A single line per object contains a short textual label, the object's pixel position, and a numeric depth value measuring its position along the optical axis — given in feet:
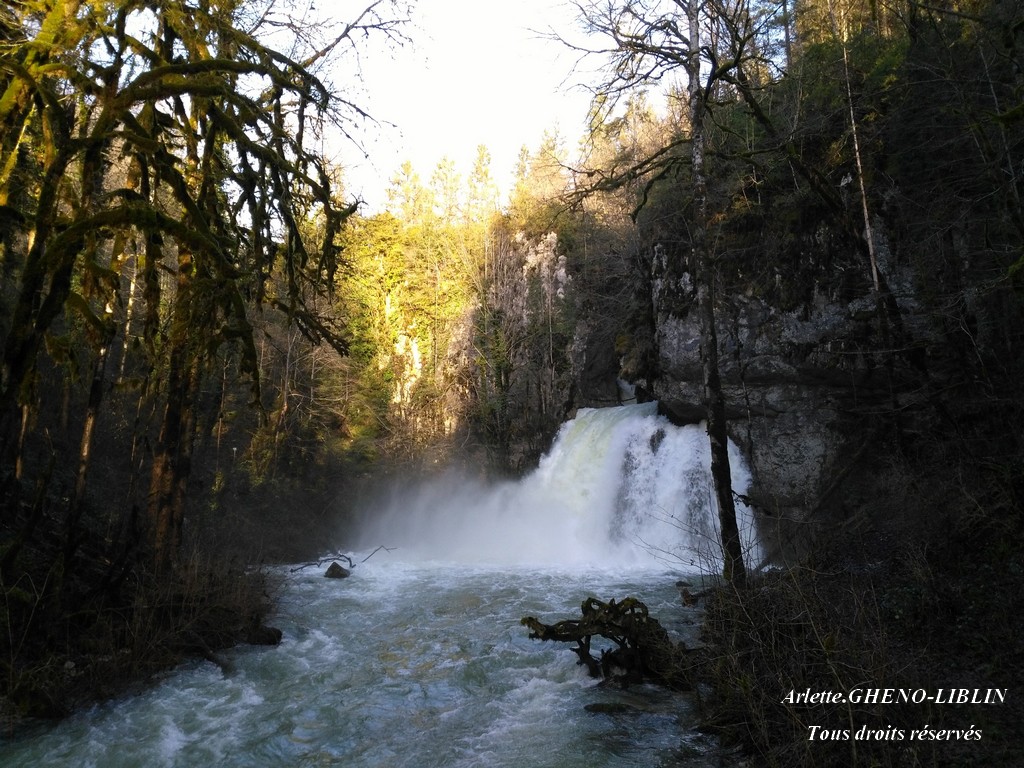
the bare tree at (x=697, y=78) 24.70
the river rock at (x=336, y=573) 43.04
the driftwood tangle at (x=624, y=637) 19.65
